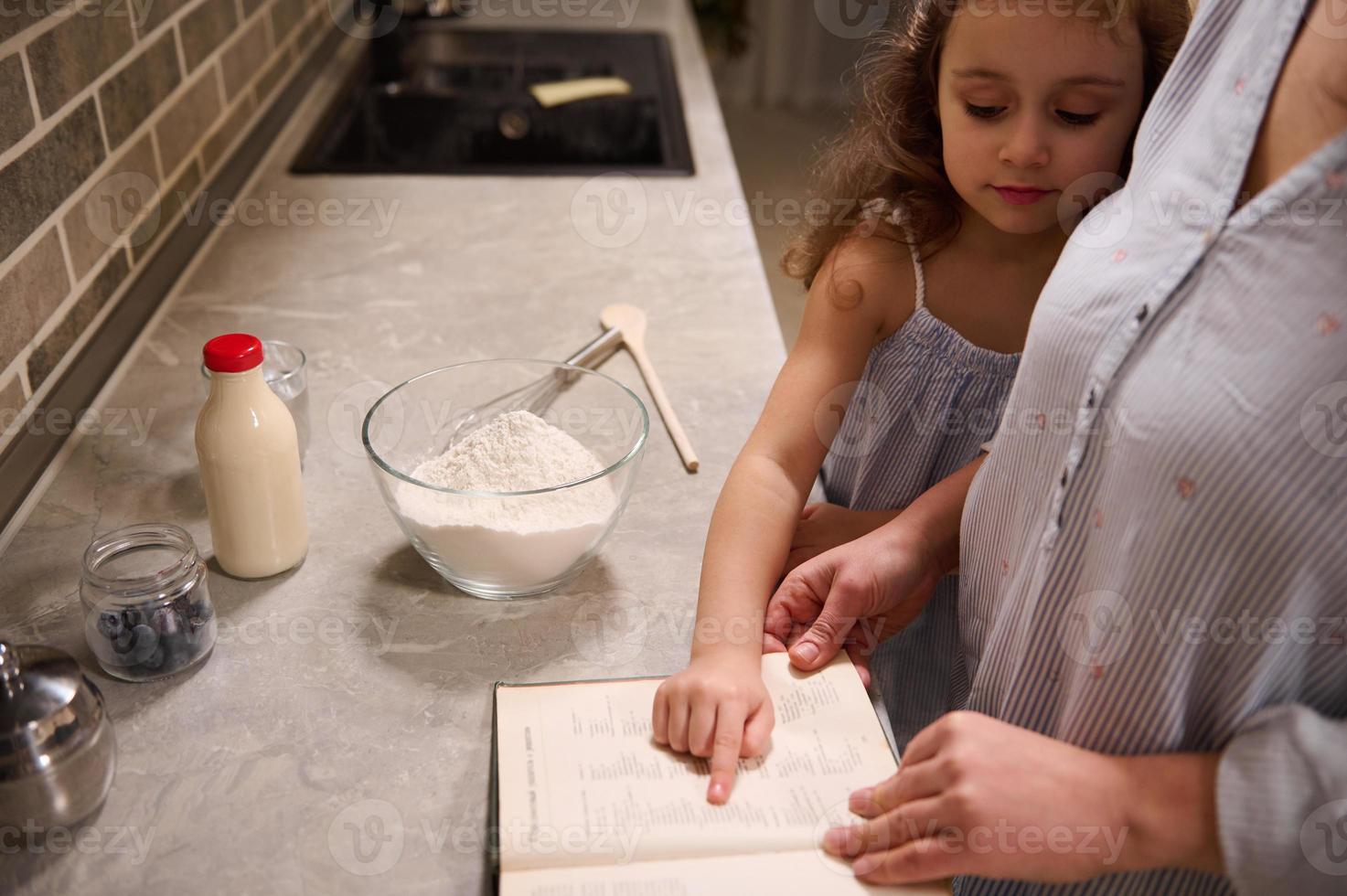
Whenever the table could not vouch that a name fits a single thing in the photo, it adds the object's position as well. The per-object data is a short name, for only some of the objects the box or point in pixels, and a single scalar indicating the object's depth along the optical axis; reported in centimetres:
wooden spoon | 110
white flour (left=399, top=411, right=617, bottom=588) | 86
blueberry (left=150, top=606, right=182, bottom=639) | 79
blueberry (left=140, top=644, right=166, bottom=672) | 80
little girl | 89
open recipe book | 66
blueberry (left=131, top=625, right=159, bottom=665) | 79
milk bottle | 86
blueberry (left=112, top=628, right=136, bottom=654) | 79
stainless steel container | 64
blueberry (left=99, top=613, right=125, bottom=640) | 78
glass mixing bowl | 86
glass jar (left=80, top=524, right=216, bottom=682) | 78
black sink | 202
